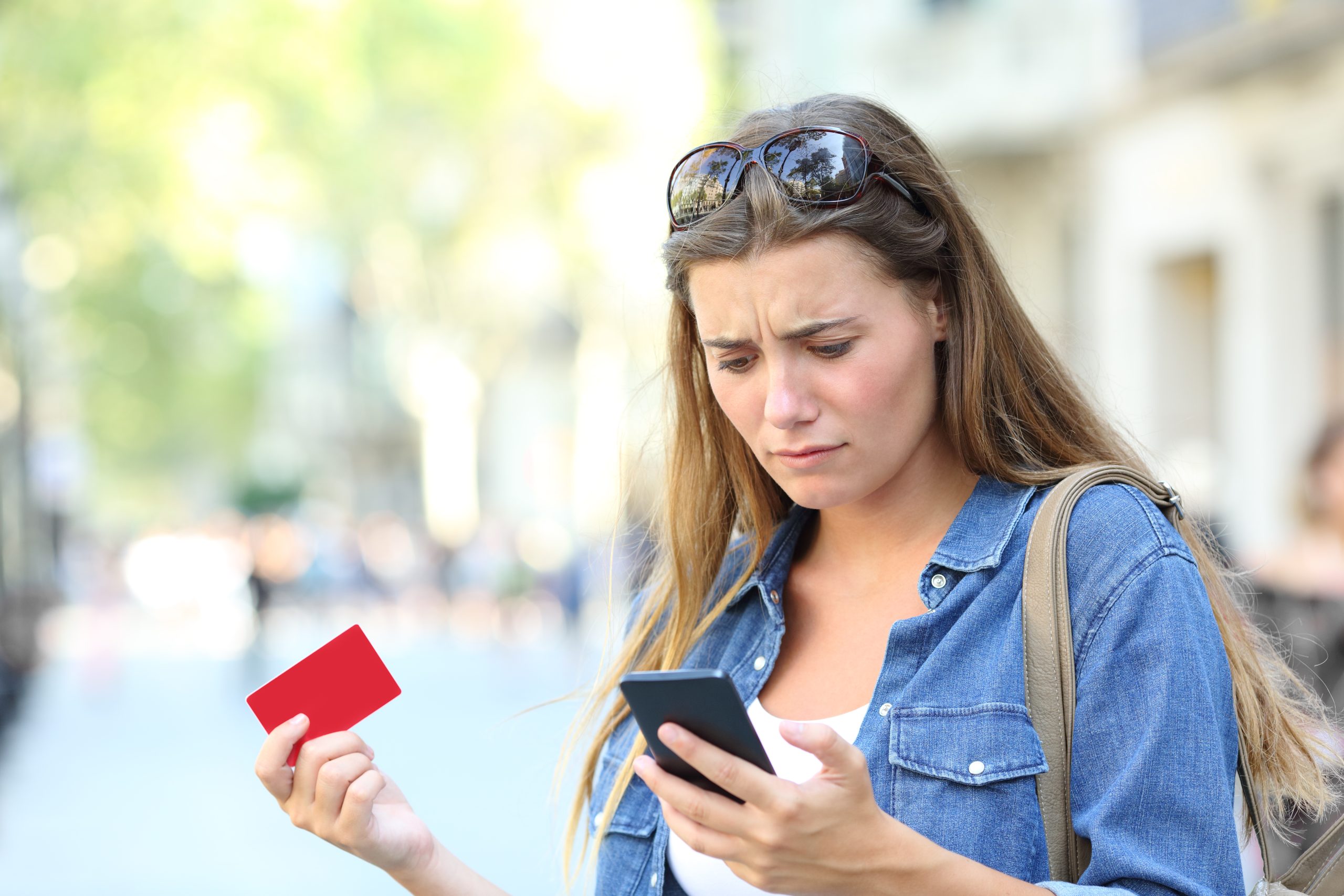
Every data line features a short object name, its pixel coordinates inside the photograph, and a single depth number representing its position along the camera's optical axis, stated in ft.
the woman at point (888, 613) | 10.41
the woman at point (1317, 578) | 15.43
